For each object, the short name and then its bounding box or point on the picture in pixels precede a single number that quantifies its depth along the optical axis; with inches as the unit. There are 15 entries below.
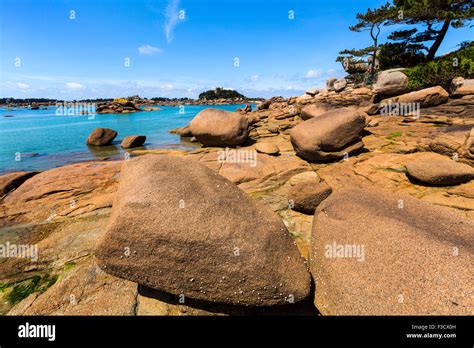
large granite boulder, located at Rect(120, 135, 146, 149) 576.7
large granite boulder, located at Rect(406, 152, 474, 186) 179.0
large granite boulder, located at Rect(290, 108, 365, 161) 267.1
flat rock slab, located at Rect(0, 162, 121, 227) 212.5
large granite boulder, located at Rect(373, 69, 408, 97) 621.6
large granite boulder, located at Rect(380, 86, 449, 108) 462.6
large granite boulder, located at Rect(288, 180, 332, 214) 174.6
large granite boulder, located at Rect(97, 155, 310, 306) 100.2
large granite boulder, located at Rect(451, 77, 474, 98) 484.1
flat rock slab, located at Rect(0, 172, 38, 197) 270.9
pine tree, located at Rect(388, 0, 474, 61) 701.3
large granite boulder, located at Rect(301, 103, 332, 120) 479.8
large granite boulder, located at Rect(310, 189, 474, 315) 86.0
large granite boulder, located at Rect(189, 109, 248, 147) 401.4
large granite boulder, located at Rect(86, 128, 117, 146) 627.5
